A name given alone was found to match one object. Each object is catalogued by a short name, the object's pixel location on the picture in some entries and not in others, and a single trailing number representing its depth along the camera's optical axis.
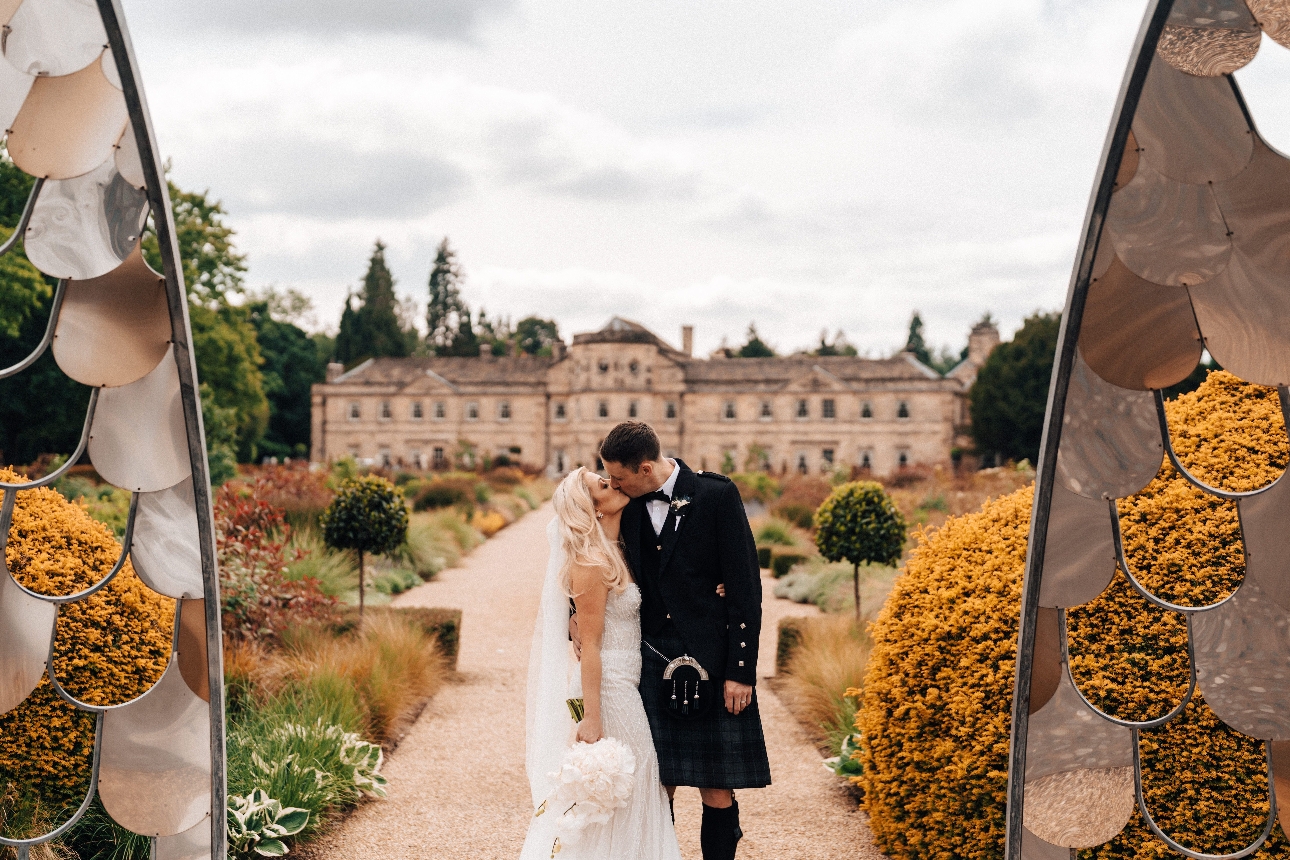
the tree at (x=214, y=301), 22.42
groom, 2.91
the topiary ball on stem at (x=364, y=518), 8.64
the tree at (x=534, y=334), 79.56
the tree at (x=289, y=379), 52.12
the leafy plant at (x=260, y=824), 3.67
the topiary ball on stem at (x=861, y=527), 8.75
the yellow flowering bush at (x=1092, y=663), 3.01
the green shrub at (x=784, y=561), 13.06
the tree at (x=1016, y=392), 38.94
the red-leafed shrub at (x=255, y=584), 6.28
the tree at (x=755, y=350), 68.75
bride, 2.92
